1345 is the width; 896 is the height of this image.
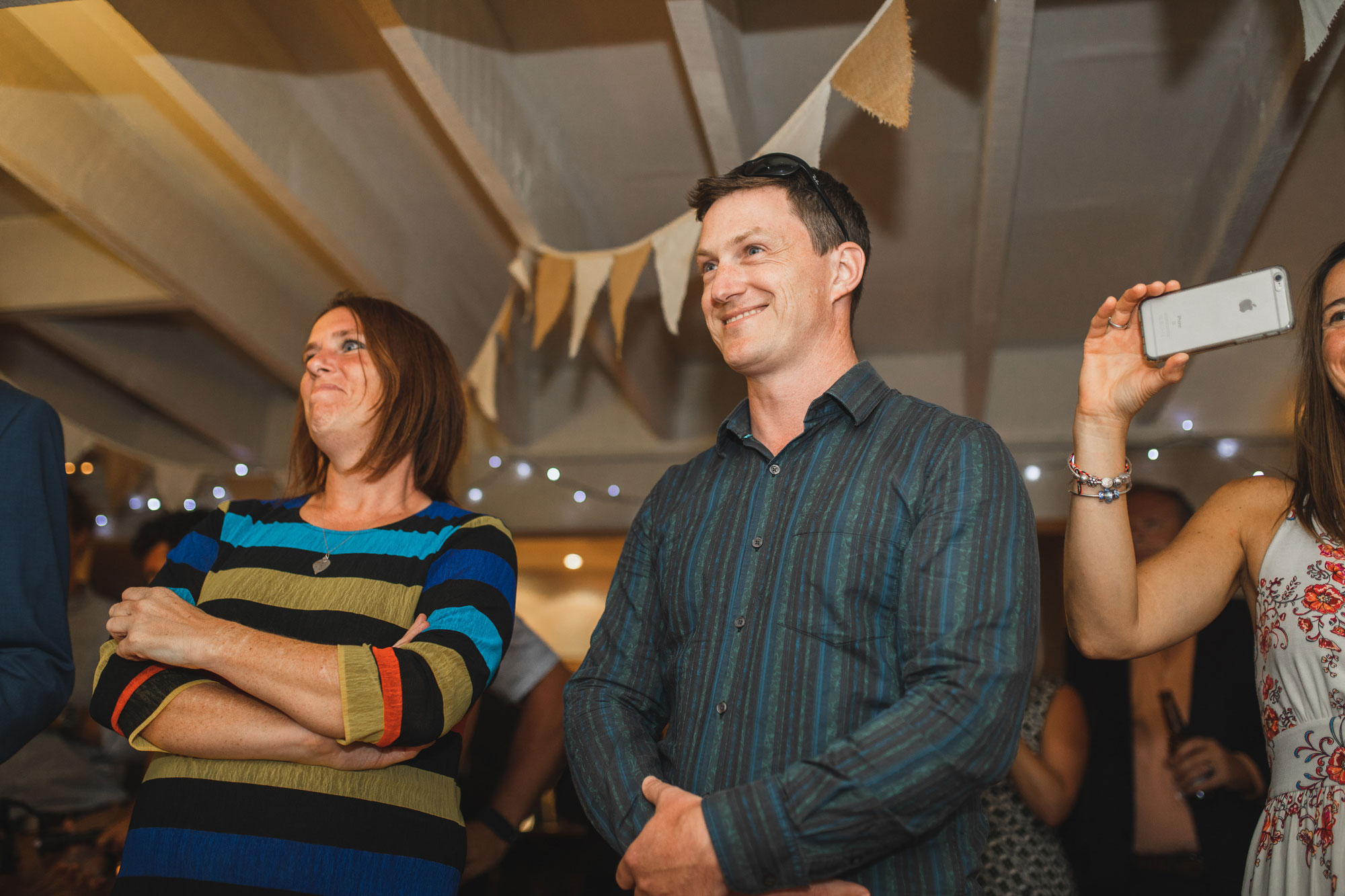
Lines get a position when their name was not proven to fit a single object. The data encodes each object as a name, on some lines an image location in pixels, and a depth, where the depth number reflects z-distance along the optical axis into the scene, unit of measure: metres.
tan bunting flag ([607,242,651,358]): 3.05
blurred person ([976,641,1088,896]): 2.15
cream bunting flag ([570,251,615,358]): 3.16
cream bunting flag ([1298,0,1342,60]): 1.62
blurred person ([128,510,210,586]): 3.33
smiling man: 0.99
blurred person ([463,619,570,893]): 2.10
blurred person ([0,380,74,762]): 1.31
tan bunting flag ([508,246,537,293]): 3.32
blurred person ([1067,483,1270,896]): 2.25
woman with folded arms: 1.20
